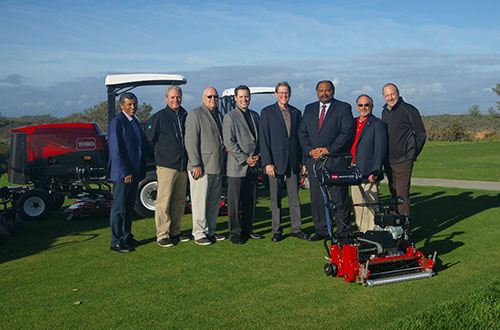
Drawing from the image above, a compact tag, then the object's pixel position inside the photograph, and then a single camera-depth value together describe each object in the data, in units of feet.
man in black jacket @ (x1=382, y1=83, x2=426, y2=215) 20.58
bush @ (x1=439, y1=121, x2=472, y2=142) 126.41
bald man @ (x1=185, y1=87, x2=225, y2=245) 20.67
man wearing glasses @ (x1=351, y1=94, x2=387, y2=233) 19.85
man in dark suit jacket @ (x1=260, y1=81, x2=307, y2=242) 21.04
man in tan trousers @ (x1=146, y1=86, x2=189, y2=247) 20.92
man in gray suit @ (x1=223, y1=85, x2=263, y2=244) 20.84
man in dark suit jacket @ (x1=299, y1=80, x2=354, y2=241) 20.20
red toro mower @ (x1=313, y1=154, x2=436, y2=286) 14.88
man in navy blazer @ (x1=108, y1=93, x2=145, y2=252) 19.61
